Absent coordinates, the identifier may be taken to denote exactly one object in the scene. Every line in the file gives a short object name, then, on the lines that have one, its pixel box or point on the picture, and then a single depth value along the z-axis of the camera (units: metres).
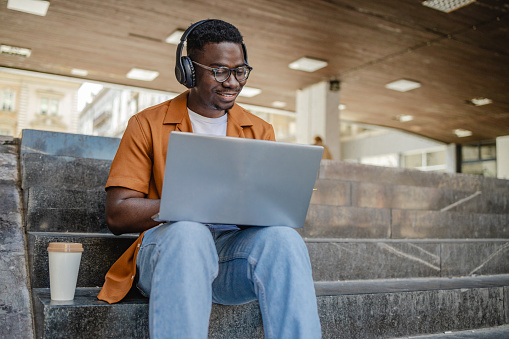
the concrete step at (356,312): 1.79
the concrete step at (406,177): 5.20
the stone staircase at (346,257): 2.02
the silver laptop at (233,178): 1.52
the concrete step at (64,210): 2.59
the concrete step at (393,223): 3.88
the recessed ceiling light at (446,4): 6.97
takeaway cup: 1.77
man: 1.51
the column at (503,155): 16.84
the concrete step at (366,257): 2.26
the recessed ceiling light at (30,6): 7.41
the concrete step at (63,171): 3.00
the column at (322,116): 11.34
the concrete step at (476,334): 2.62
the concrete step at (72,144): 3.84
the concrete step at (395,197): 4.53
